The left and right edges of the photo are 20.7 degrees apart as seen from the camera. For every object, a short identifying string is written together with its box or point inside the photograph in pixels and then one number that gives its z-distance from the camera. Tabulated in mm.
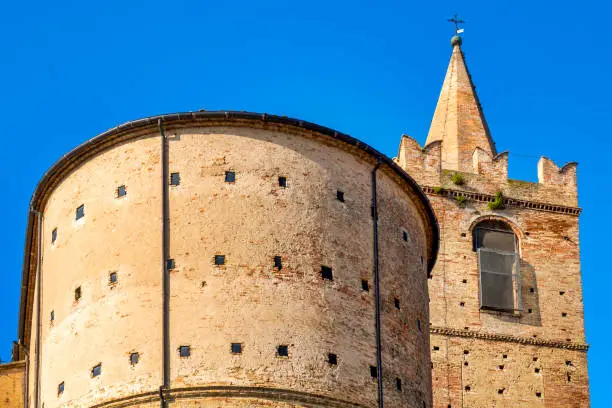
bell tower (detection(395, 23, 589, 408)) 55469
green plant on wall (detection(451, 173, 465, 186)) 58688
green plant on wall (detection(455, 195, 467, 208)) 58406
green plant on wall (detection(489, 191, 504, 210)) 58844
